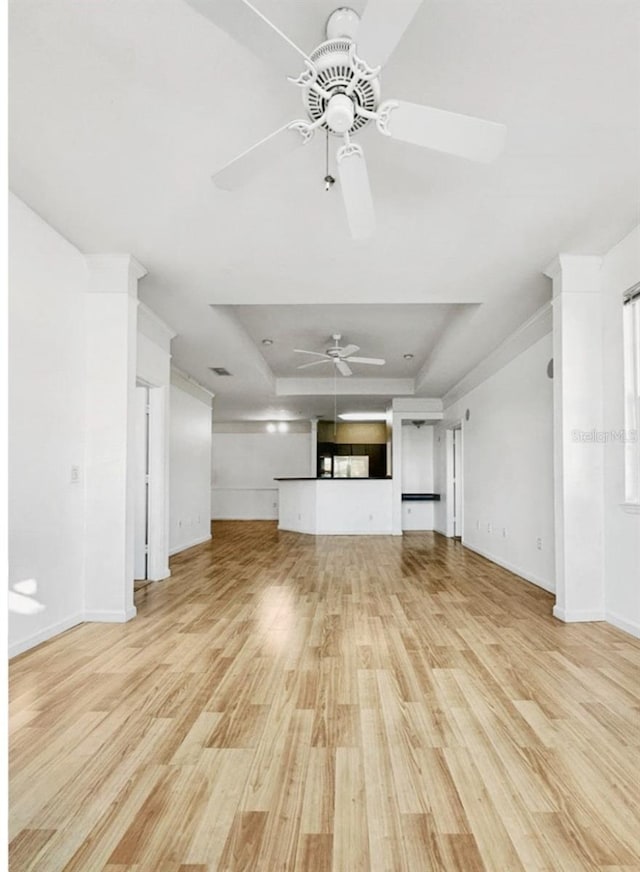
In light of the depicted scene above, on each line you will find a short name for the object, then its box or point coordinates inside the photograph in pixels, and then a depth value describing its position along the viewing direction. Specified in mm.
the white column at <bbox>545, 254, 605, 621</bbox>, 3783
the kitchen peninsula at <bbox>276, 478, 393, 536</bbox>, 9469
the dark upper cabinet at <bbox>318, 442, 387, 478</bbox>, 13219
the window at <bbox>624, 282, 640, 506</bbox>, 3477
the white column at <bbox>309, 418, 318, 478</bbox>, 13023
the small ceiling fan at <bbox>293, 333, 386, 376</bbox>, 6461
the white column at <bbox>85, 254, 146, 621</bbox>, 3766
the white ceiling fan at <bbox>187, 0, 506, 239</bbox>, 1583
